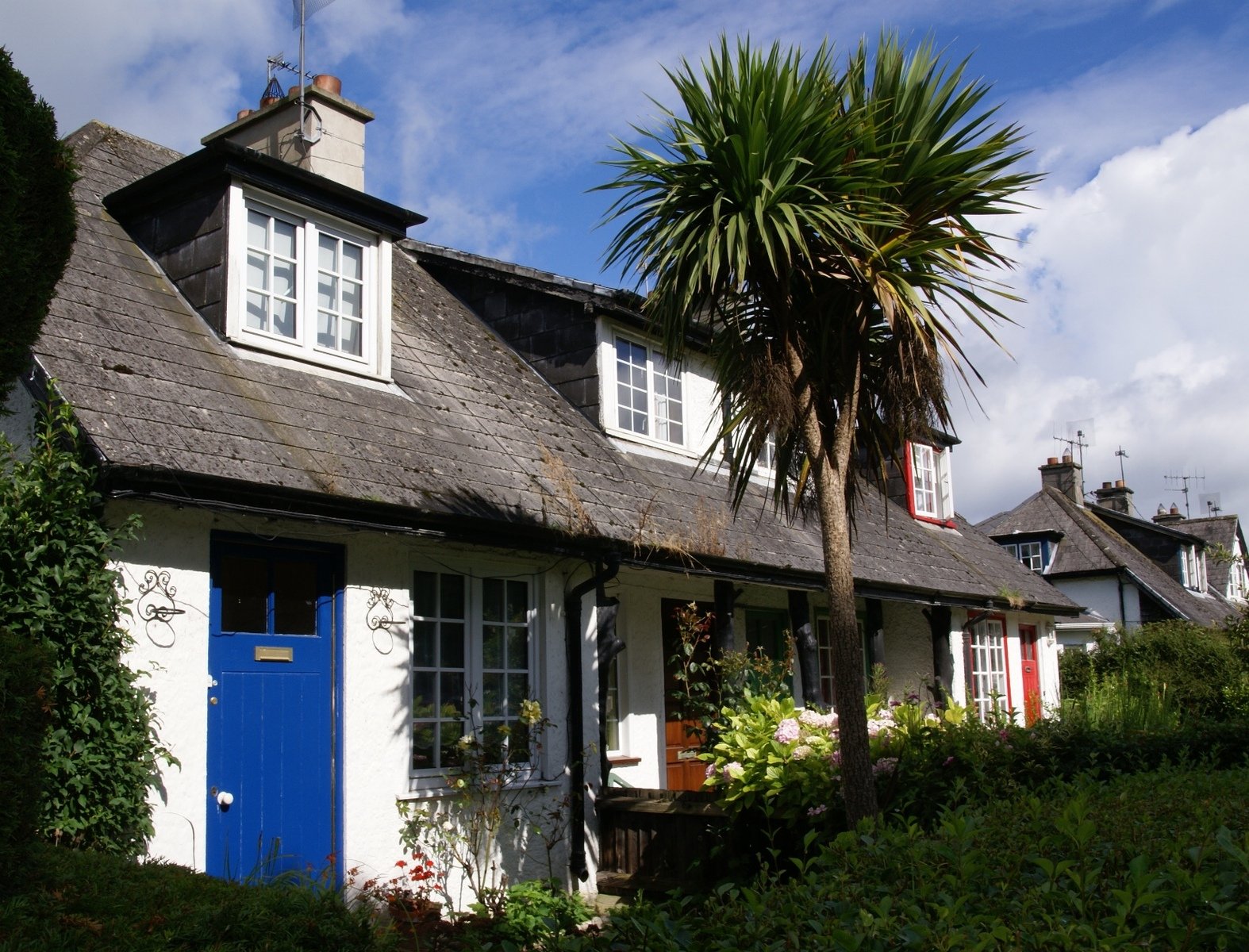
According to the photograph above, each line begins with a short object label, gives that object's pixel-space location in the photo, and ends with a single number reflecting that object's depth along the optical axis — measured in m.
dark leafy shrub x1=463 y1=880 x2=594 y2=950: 6.14
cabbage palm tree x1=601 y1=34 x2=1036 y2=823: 6.41
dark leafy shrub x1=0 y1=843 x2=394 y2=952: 3.92
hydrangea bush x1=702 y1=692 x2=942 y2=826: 8.18
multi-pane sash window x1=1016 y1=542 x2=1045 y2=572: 33.41
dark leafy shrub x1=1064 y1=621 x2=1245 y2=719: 24.31
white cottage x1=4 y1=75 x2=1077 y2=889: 7.01
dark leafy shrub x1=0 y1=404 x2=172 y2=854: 5.93
